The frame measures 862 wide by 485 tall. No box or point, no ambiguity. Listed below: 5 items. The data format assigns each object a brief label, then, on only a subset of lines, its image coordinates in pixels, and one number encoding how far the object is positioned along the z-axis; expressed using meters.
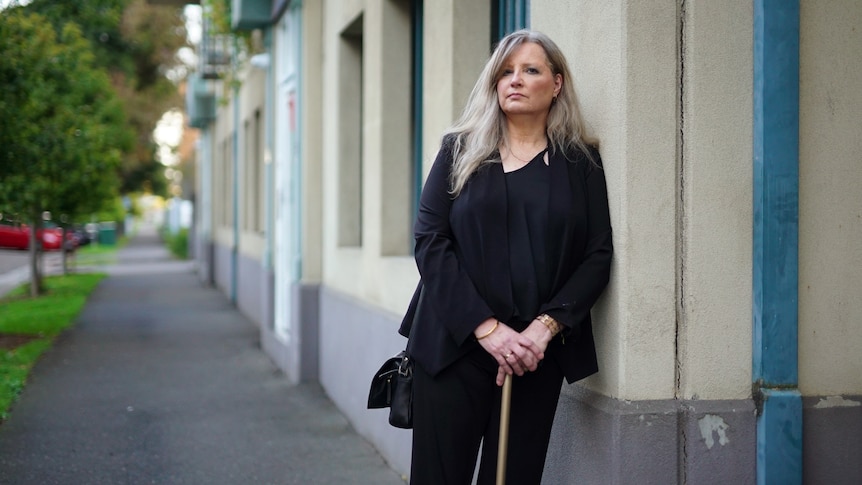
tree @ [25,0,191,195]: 19.00
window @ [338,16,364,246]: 8.65
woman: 3.41
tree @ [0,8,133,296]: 11.70
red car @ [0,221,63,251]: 37.12
